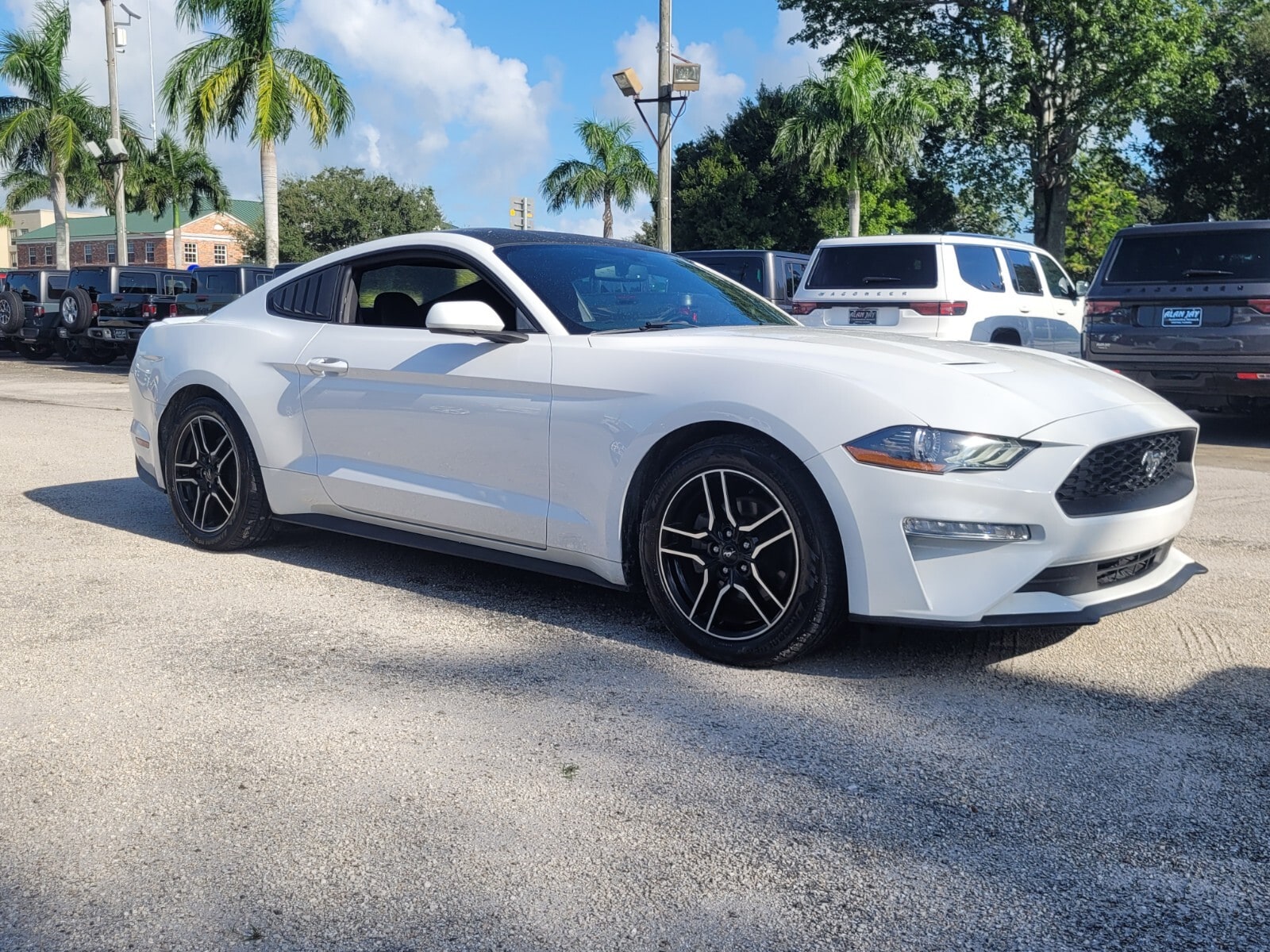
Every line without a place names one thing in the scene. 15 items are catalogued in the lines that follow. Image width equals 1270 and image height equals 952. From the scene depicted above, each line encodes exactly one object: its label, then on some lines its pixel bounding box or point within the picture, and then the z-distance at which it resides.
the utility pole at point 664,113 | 18.67
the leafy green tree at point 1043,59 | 31.58
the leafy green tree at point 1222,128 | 33.72
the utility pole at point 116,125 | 34.19
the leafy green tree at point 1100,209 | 38.00
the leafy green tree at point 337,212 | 64.19
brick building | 106.12
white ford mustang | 3.71
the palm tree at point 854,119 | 31.44
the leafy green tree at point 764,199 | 43.00
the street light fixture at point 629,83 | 17.83
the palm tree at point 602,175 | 51.94
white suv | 12.11
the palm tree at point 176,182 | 61.88
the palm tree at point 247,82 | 27.58
